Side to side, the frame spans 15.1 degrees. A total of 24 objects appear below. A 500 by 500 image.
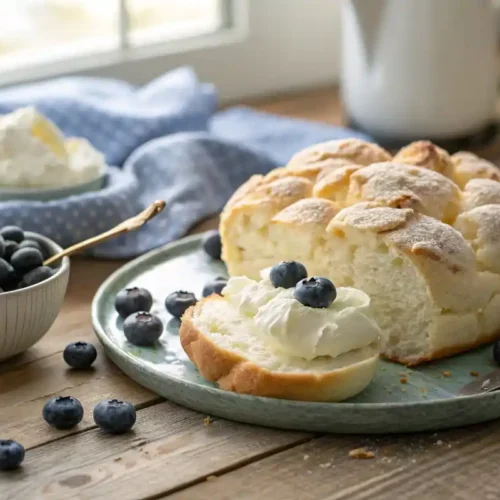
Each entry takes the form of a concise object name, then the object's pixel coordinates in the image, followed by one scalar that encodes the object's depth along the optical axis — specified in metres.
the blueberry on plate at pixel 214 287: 0.83
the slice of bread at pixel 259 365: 0.72
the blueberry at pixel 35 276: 0.78
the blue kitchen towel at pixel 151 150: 0.91
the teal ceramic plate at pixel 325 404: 0.72
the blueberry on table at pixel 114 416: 0.72
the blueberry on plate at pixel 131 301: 0.82
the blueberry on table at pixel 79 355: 0.78
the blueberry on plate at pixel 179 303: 0.82
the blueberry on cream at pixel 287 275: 0.76
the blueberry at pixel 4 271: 0.78
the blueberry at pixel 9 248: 0.79
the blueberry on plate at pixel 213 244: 0.89
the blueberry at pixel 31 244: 0.80
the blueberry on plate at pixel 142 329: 0.79
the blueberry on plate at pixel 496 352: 0.77
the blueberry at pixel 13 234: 0.81
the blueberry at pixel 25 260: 0.78
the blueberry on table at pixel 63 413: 0.73
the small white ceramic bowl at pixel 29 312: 0.76
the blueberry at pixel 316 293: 0.74
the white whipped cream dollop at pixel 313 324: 0.73
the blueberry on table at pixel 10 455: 0.70
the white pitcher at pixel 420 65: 1.03
